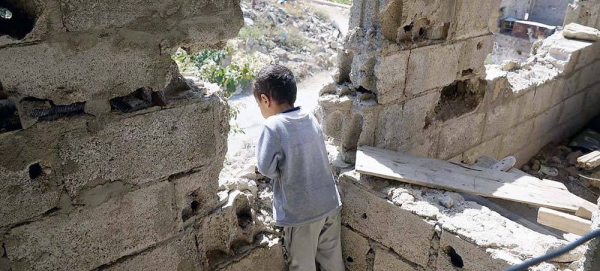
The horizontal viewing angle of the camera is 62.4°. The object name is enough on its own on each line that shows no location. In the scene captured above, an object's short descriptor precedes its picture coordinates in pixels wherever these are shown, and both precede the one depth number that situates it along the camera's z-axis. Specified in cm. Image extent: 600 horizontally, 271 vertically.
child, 295
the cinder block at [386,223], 325
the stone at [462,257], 285
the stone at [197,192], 283
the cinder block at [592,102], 700
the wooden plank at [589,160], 582
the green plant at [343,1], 2094
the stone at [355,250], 366
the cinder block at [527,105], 567
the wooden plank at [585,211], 314
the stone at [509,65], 598
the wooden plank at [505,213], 327
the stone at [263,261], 330
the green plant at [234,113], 659
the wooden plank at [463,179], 330
